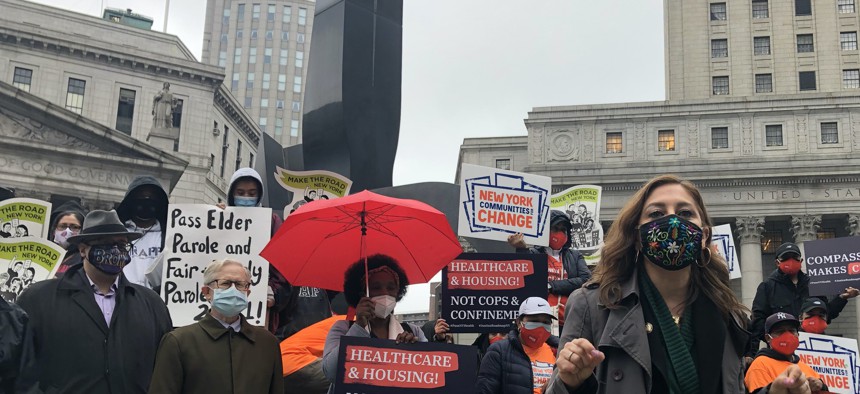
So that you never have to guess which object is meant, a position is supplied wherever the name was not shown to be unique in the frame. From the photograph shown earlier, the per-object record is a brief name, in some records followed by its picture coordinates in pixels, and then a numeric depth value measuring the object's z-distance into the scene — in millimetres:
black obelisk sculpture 10422
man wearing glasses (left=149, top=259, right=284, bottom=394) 5090
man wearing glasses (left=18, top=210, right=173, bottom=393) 5438
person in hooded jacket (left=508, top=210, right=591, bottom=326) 9102
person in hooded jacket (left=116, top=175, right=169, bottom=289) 8070
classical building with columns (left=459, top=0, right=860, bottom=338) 48938
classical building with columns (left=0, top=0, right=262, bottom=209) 42000
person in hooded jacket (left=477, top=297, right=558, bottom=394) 7293
